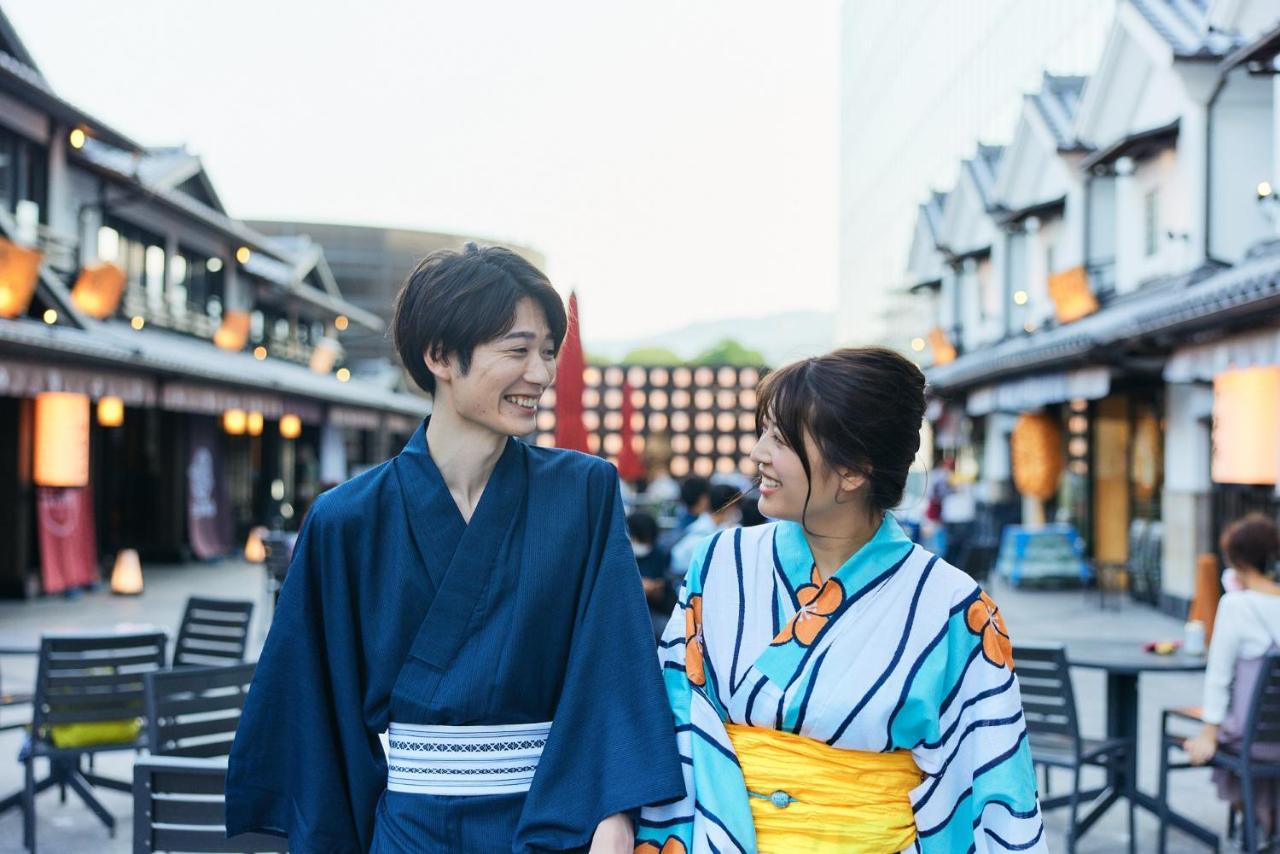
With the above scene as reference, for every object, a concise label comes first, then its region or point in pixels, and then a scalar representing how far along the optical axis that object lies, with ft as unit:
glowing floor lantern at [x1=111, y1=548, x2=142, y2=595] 46.26
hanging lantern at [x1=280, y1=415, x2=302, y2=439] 62.85
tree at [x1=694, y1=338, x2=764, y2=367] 320.64
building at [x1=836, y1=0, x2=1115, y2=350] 83.92
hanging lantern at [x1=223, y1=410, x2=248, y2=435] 56.34
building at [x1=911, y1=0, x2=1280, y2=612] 31.58
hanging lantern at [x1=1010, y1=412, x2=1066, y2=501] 57.00
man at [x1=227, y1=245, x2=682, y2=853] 7.00
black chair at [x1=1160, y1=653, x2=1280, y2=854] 15.19
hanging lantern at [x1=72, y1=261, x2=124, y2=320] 47.35
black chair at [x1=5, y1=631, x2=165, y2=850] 16.92
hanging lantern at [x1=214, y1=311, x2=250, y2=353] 63.67
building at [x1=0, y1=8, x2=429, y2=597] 40.78
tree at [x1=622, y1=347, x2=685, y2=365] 332.60
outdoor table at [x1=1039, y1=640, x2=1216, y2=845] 17.22
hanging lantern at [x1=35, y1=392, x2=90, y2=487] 40.55
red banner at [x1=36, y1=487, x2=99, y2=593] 43.55
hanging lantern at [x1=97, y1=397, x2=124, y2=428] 45.91
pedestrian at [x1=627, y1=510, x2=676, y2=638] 20.97
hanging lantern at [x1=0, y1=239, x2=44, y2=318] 36.06
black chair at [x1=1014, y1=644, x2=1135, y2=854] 16.46
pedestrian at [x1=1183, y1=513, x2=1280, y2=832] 15.43
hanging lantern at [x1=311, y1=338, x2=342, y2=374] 81.56
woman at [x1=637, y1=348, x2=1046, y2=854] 7.06
